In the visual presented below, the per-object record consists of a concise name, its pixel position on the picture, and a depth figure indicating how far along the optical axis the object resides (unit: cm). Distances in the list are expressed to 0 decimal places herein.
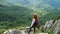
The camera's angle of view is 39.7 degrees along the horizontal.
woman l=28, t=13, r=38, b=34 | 411
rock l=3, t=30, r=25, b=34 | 476
